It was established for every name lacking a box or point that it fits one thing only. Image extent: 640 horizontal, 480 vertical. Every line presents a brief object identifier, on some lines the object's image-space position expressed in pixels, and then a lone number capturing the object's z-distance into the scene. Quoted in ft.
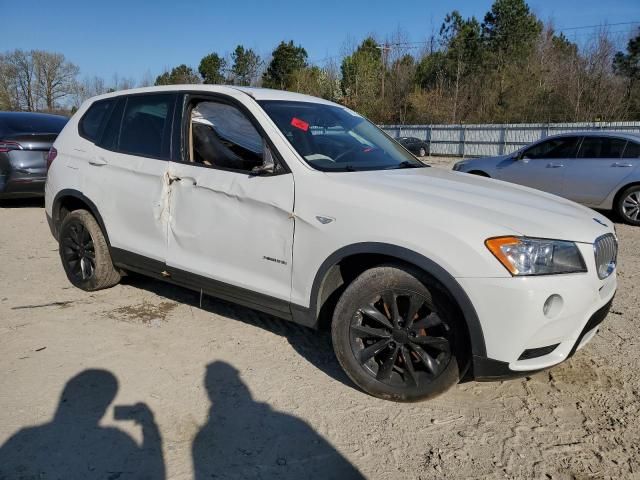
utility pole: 160.97
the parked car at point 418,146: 103.81
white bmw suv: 8.86
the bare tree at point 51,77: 176.35
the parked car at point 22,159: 28.19
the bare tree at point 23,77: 170.33
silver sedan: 29.09
